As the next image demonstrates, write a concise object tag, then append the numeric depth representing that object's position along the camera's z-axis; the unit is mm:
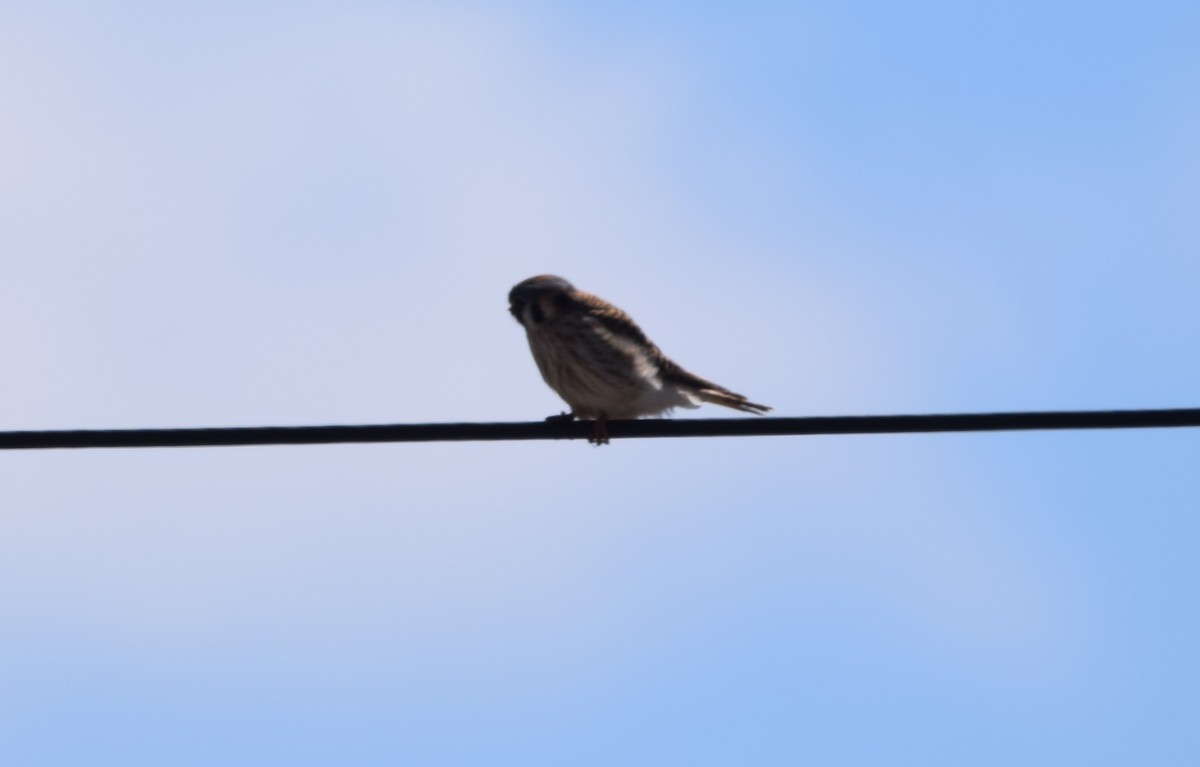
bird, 19953
